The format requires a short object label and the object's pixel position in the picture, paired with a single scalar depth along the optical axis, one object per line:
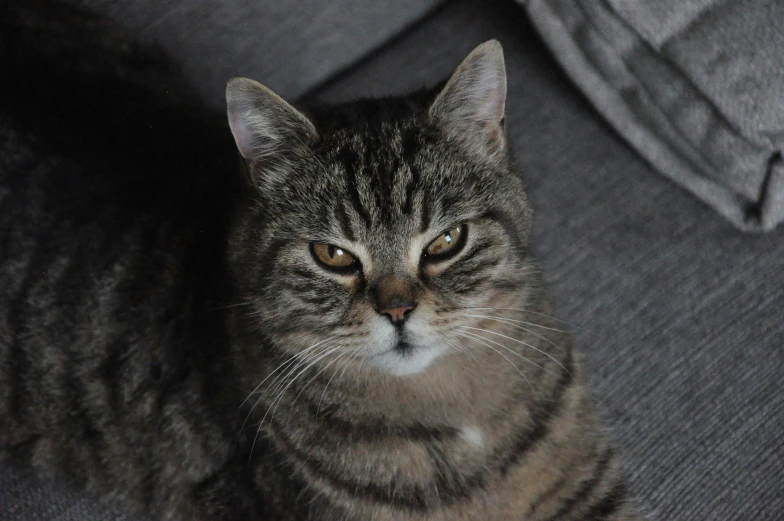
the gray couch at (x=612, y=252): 0.98
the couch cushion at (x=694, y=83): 0.99
